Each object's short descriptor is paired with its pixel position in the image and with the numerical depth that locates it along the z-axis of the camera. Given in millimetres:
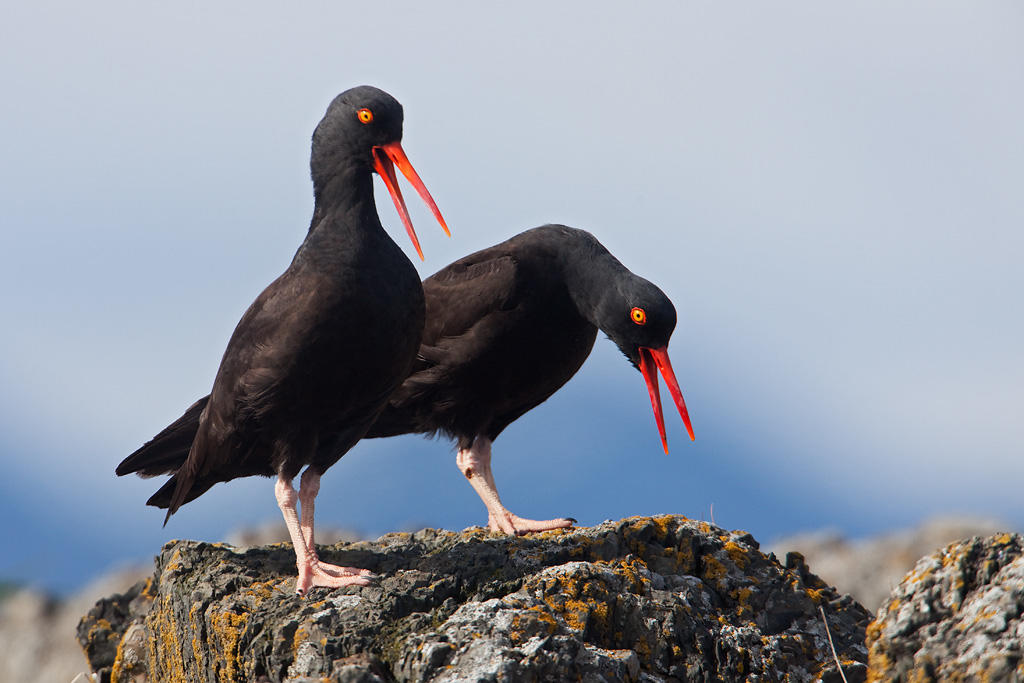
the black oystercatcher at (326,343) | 11687
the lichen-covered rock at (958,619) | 7637
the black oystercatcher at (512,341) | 14062
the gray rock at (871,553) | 20219
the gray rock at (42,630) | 21281
